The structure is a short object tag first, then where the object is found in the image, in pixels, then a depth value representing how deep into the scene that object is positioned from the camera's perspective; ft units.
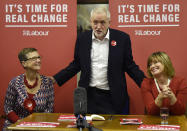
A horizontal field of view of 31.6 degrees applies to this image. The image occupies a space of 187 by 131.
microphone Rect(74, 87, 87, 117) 7.01
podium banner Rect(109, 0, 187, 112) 13.79
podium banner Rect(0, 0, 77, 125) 14.39
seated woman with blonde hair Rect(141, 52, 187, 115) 10.12
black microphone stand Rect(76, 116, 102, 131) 7.41
